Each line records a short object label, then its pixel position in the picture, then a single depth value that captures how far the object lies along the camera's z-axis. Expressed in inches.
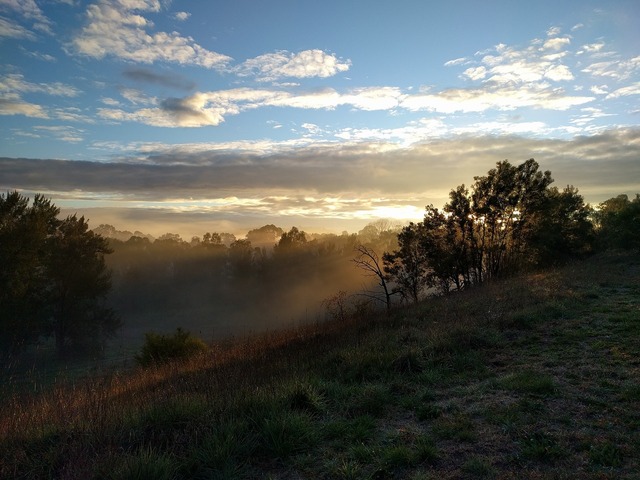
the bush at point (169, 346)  716.7
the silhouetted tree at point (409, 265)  1282.0
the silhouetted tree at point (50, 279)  1192.8
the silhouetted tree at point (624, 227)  1438.2
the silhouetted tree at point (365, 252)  945.5
